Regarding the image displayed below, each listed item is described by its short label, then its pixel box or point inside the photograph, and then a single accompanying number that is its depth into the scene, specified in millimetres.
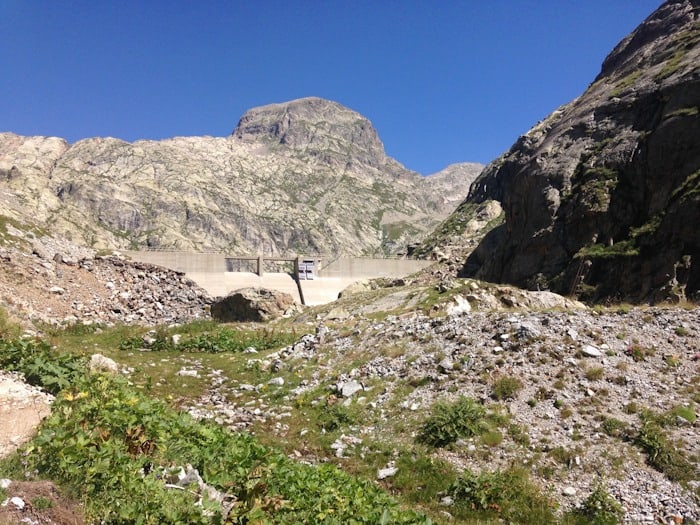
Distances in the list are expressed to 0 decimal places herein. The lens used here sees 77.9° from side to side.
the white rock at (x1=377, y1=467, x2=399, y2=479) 9672
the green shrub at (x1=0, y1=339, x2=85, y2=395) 10008
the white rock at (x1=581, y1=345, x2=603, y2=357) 12414
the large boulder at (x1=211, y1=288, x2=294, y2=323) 35781
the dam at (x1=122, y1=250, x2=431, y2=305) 53031
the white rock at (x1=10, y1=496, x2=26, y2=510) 4461
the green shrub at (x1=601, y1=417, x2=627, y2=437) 9859
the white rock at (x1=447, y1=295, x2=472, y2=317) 25312
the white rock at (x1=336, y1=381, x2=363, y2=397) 13828
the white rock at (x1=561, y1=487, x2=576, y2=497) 8539
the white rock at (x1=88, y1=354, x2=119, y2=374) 13120
